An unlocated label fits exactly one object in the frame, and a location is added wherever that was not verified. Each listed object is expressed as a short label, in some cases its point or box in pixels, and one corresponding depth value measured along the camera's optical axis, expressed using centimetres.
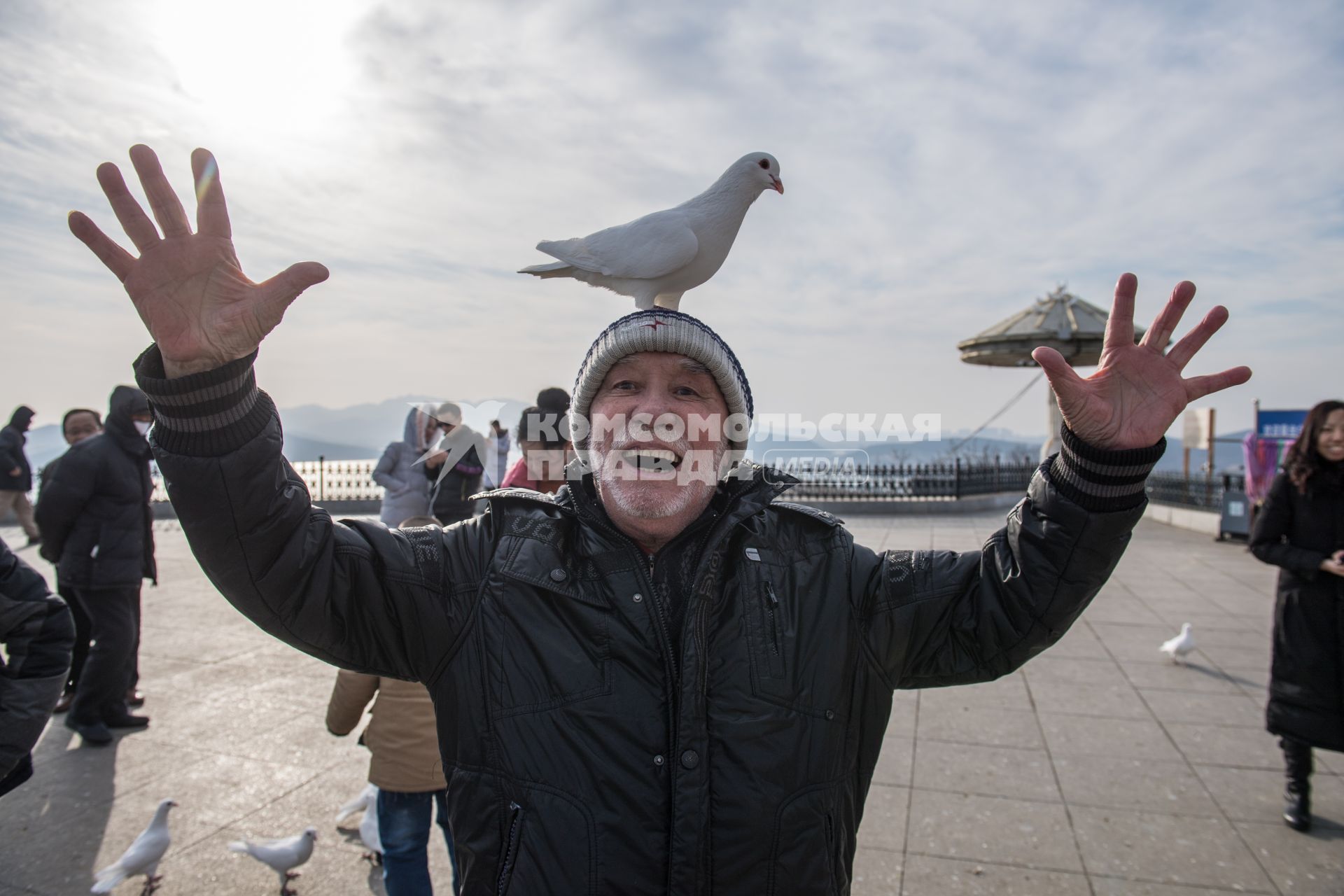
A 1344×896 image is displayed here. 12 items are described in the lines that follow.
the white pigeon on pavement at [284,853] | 321
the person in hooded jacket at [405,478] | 684
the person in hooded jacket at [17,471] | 1028
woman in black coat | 371
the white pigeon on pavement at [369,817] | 340
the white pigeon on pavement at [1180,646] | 604
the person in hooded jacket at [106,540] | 485
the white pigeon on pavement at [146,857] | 310
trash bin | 1284
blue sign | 1246
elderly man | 139
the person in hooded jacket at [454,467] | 621
